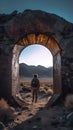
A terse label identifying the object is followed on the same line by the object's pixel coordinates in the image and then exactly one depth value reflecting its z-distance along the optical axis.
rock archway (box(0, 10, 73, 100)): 3.77
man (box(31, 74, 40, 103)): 4.39
